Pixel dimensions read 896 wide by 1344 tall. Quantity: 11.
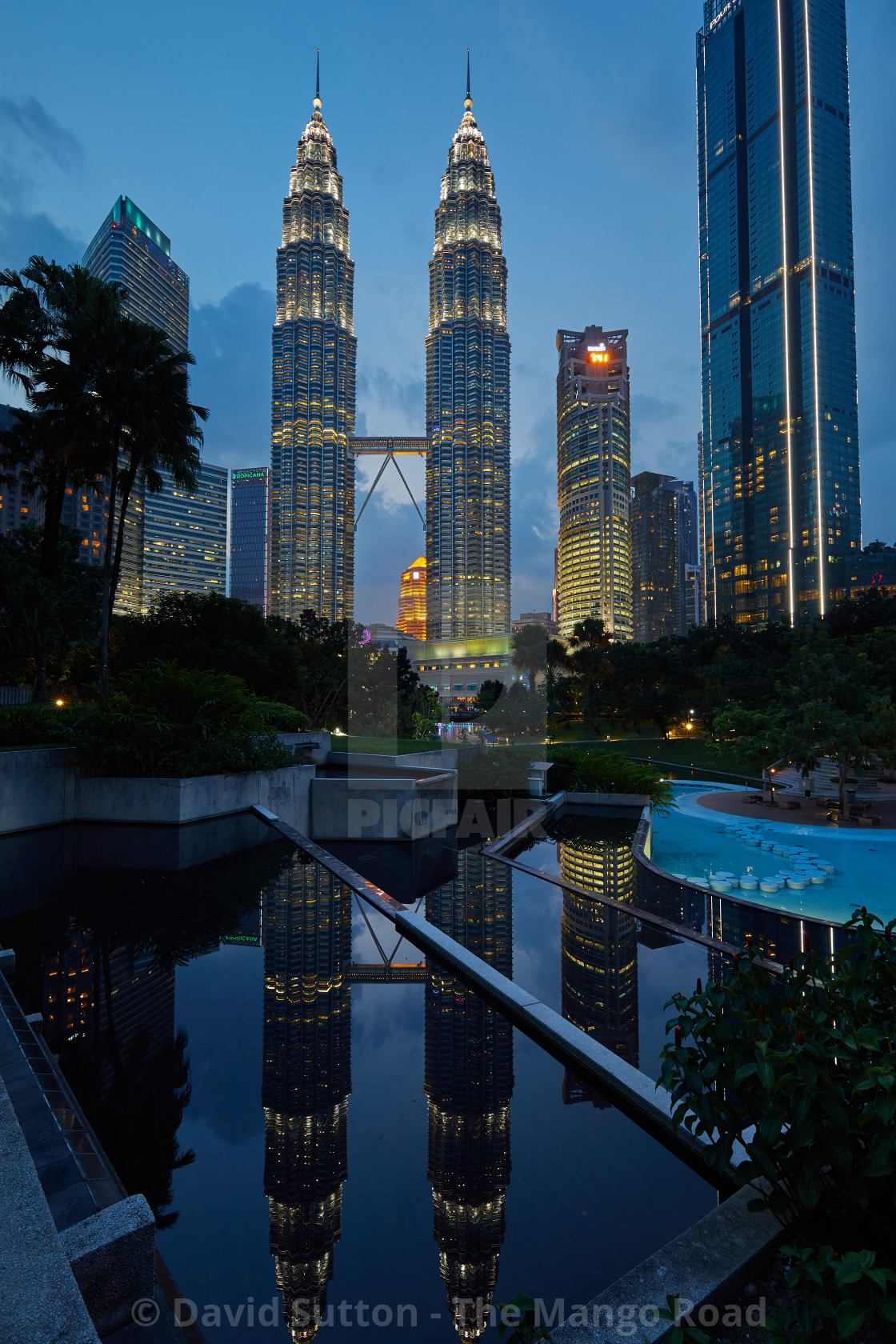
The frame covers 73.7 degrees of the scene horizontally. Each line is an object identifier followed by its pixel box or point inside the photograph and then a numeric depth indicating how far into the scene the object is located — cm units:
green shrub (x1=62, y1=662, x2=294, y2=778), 1255
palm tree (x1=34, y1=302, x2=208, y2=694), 1623
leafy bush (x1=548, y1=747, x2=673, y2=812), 1800
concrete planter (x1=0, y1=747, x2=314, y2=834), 1138
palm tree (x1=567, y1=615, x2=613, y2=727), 4956
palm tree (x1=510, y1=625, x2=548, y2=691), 6906
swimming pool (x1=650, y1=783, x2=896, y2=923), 1114
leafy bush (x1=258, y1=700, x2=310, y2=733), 1944
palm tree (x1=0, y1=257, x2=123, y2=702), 1612
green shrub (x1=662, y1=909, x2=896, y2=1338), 186
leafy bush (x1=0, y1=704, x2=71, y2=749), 1266
